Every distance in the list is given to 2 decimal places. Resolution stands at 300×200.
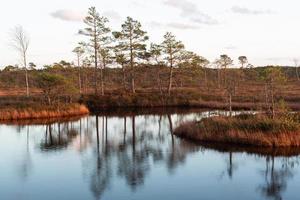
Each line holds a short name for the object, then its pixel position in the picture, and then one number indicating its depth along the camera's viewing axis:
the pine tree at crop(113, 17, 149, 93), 58.94
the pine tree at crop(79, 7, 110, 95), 58.06
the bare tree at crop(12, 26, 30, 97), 54.09
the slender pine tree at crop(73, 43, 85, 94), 61.44
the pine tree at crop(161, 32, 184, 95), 59.09
